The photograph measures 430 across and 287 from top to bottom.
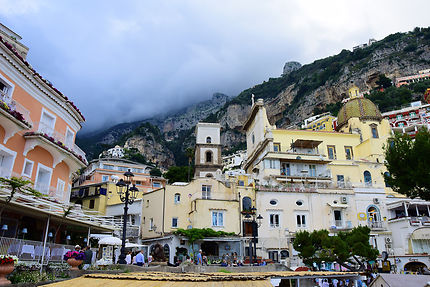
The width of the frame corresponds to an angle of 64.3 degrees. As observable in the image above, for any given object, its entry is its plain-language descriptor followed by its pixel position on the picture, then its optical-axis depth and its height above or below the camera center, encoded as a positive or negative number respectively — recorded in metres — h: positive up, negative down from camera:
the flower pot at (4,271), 9.12 -0.35
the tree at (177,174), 72.00 +16.99
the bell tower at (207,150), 52.09 +15.79
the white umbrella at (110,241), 22.33 +1.01
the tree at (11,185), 13.05 +2.75
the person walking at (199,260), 23.19 -0.19
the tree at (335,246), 22.70 +0.73
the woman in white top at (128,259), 20.45 -0.11
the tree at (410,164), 15.76 +4.25
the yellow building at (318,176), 36.75 +9.60
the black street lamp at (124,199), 16.51 +2.93
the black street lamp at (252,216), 35.03 +3.84
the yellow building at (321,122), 89.06 +35.10
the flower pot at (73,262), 13.29 -0.18
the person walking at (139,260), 18.22 -0.15
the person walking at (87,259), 16.58 -0.09
